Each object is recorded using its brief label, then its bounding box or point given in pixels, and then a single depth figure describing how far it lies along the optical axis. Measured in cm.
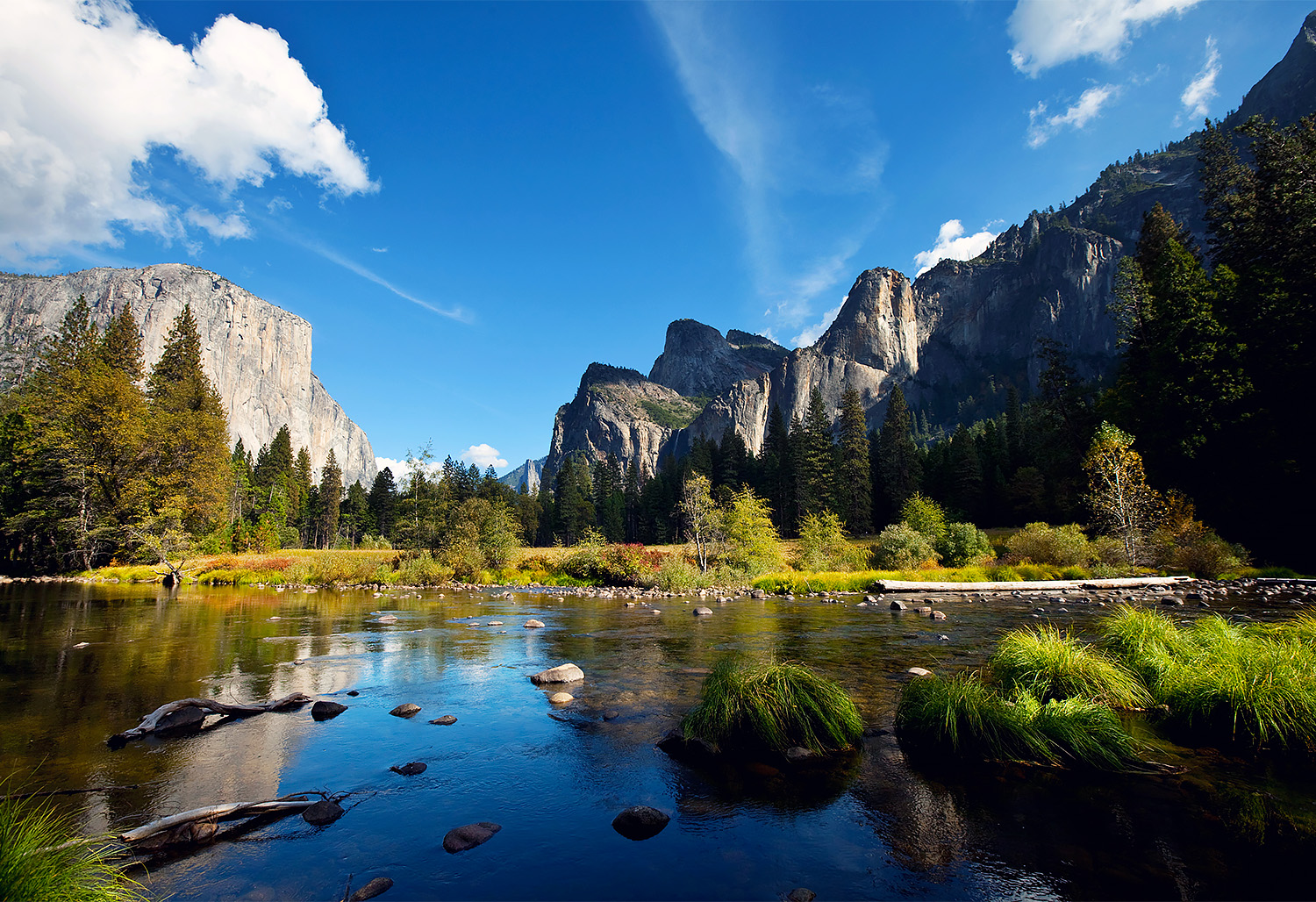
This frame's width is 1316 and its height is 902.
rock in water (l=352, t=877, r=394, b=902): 439
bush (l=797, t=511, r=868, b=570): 4134
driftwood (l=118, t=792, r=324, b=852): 498
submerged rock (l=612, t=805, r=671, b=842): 554
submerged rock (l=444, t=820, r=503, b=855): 523
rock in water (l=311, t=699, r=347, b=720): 930
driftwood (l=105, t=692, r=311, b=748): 781
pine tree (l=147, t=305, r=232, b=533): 4491
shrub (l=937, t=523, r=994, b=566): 4006
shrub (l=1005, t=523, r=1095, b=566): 3403
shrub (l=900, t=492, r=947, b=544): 4488
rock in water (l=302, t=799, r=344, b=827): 571
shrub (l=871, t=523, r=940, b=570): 3959
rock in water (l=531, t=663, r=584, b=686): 1169
